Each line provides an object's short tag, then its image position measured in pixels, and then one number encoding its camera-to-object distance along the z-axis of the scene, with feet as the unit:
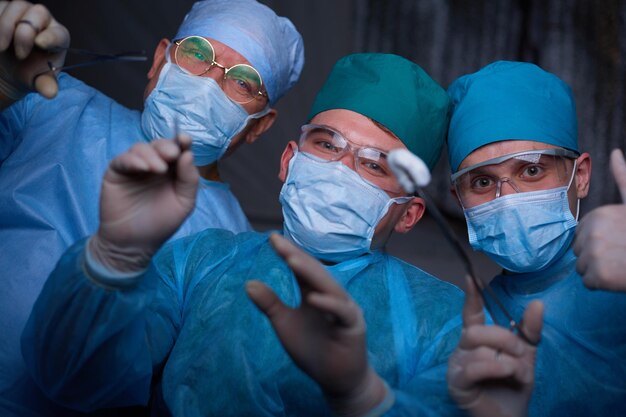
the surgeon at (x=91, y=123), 6.02
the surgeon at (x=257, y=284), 4.59
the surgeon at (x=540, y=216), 5.86
